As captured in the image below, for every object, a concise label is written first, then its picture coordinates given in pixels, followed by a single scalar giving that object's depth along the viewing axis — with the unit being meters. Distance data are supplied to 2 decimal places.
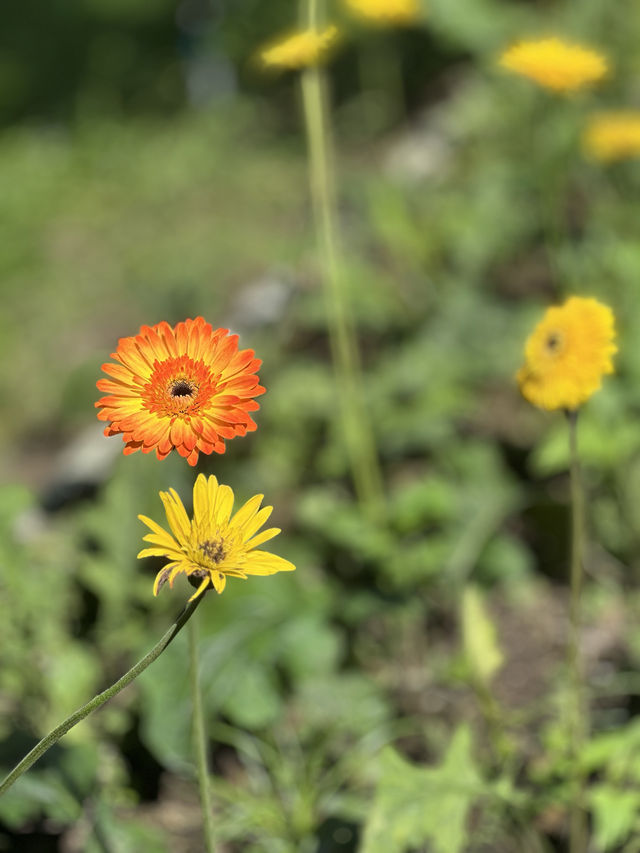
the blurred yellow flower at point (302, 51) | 1.66
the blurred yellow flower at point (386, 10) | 2.78
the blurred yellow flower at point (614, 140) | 2.57
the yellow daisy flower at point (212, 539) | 0.93
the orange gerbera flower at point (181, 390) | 0.98
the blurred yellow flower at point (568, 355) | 1.23
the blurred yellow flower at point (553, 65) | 1.77
